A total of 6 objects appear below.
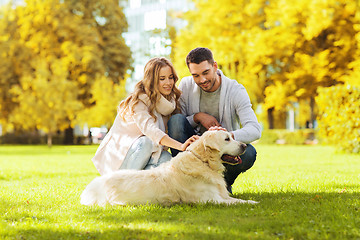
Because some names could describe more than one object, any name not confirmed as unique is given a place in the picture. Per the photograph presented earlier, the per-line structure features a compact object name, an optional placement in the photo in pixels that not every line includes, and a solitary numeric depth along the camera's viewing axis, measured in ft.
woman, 18.44
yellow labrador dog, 16.16
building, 120.37
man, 18.03
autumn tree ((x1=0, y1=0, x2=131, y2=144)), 94.32
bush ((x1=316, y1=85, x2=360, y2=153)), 46.37
